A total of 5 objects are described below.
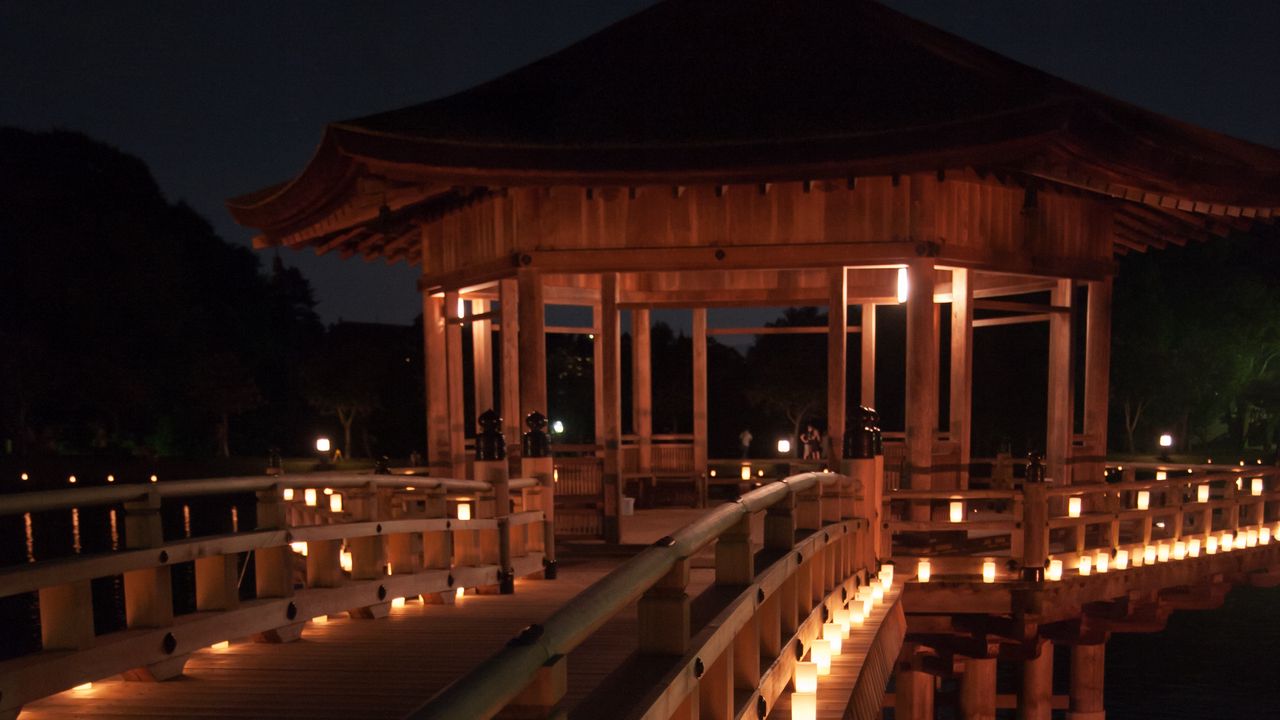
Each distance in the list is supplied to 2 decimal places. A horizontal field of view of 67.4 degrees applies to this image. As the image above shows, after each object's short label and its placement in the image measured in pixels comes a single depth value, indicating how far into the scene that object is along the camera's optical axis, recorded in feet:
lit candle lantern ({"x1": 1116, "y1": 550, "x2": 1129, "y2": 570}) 34.30
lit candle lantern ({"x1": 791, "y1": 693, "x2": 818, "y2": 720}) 15.40
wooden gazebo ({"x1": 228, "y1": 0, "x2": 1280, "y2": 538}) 31.86
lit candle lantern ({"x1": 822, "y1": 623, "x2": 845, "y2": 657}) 20.05
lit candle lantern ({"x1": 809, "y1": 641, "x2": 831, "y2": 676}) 18.69
